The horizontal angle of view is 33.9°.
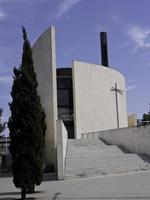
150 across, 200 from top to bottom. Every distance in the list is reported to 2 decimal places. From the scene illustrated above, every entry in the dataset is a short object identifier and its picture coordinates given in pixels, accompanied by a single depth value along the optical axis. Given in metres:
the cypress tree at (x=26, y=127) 9.42
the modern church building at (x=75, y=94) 21.50
